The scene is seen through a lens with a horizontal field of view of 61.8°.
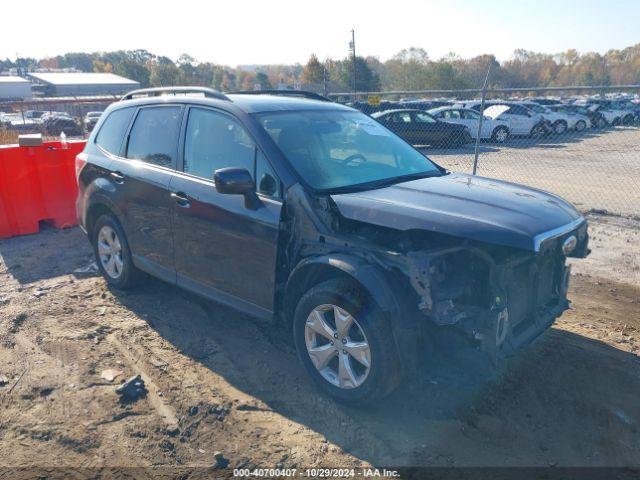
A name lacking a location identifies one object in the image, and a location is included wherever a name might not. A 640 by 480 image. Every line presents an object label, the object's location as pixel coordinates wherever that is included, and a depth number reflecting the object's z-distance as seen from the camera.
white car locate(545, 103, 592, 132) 26.53
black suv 3.21
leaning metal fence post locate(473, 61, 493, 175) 7.64
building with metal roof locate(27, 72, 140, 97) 60.88
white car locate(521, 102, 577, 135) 24.06
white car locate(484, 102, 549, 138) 21.77
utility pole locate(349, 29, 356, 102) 31.08
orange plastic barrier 7.50
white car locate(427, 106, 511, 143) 21.48
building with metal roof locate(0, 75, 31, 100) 57.88
